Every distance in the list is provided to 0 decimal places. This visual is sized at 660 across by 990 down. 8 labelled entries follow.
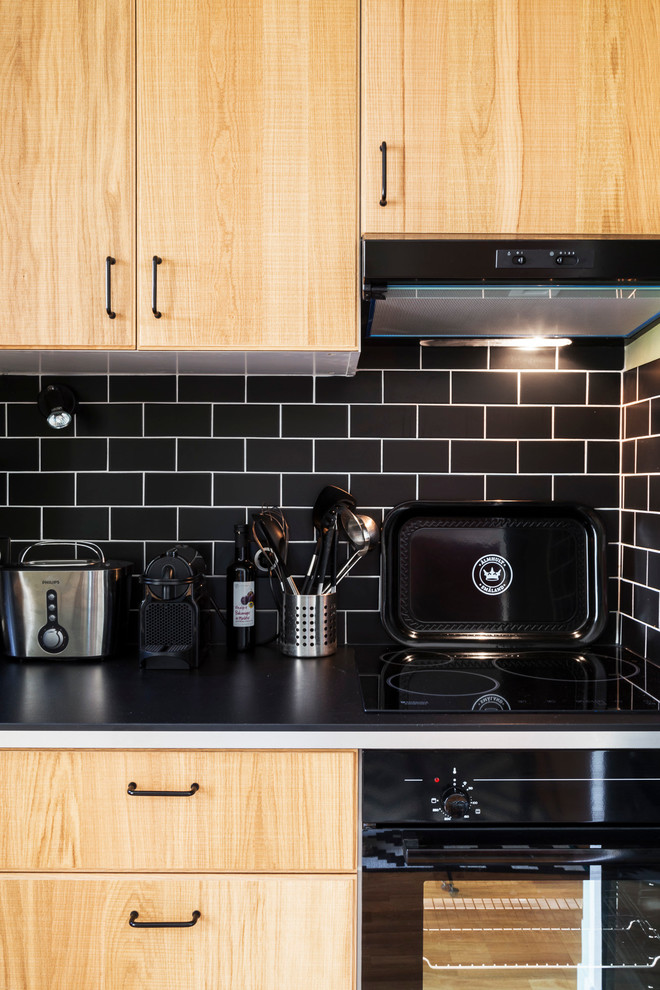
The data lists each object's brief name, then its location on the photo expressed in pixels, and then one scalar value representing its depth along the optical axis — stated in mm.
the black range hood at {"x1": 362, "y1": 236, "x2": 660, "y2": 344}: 1420
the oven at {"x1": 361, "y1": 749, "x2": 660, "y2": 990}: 1244
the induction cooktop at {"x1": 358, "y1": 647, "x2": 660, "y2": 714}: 1368
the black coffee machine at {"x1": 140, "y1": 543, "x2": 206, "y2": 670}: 1609
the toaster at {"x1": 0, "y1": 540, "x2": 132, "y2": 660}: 1646
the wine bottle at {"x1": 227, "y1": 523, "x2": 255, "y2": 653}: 1768
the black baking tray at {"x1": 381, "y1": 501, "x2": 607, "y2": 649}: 1870
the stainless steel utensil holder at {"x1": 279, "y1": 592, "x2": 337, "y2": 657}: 1723
